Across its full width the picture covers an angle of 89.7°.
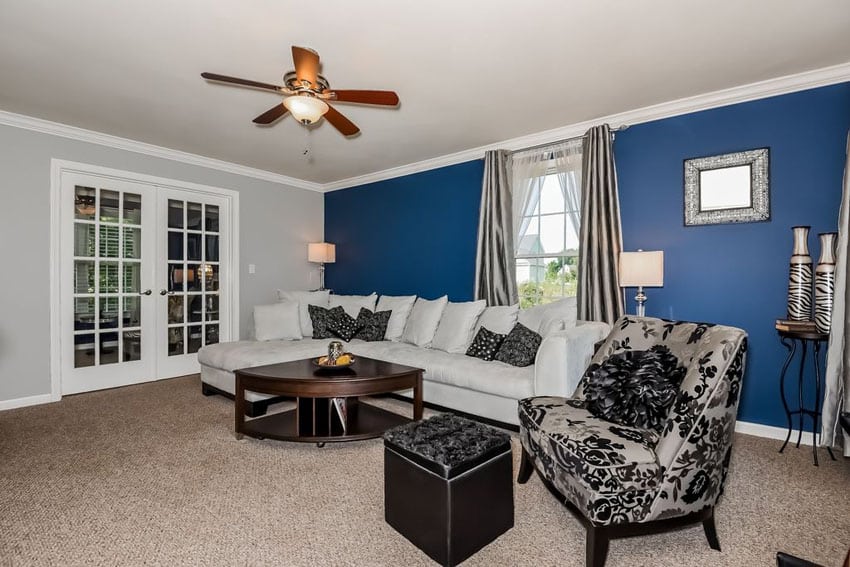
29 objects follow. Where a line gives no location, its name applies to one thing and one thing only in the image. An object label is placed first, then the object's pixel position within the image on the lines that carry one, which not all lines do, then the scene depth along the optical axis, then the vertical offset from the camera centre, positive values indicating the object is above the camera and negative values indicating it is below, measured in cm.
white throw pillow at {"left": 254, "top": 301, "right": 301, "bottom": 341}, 446 -44
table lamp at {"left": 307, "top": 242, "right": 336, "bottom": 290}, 591 +40
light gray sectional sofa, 290 -64
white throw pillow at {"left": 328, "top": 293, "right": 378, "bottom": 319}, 495 -26
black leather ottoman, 169 -86
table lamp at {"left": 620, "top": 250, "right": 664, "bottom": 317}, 318 +9
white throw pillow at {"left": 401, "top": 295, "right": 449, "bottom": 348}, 421 -42
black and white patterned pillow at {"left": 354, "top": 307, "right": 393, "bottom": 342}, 457 -48
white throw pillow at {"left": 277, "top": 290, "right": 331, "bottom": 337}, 481 -23
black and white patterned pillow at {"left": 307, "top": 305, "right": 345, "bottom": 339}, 465 -42
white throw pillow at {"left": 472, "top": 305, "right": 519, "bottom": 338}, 369 -33
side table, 266 -54
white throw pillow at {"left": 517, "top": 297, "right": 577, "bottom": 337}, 335 -29
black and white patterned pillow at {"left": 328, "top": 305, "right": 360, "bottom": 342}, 466 -49
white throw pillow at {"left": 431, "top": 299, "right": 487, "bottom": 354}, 392 -43
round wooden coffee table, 278 -75
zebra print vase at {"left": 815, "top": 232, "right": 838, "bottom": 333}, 271 -1
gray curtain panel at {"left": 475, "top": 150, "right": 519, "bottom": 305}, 431 +46
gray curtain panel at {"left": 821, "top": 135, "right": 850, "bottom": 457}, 267 -41
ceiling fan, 224 +105
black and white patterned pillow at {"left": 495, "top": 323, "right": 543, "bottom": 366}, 328 -52
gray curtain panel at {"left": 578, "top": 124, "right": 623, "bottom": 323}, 363 +40
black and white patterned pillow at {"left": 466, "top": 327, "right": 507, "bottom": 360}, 356 -54
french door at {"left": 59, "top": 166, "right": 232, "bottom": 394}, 413 +2
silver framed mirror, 312 +70
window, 405 +57
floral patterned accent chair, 159 -64
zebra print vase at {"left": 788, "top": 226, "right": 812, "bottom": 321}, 282 +1
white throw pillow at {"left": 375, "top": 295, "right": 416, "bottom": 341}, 458 -33
